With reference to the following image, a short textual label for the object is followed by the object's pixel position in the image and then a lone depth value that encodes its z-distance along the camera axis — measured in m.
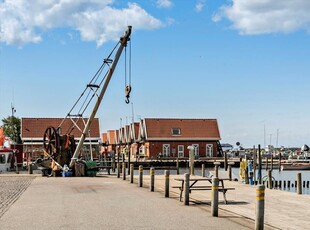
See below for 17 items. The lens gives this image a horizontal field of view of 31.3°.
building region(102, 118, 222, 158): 89.19
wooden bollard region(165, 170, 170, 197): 20.47
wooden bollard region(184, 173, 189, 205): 17.75
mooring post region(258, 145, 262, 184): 36.91
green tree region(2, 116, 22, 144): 102.12
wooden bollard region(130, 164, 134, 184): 30.89
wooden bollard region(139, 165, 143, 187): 26.74
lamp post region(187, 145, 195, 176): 41.59
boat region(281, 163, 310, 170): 78.23
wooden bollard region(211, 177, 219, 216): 15.10
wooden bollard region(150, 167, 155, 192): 23.81
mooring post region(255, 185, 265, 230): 12.26
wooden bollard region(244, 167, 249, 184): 34.38
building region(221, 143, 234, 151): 174.00
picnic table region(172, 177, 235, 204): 18.48
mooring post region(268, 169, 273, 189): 33.82
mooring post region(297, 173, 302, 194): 24.58
